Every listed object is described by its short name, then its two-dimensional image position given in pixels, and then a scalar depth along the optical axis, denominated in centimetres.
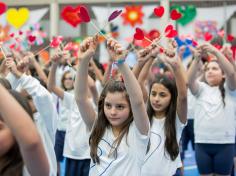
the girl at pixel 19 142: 106
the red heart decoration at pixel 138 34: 256
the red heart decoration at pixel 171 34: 268
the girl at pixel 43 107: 231
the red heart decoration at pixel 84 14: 196
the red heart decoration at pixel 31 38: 399
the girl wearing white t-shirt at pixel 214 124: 352
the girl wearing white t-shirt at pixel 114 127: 198
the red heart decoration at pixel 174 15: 283
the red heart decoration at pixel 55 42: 346
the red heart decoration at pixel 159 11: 273
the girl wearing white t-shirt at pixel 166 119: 246
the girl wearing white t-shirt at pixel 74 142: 334
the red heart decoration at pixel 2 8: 286
